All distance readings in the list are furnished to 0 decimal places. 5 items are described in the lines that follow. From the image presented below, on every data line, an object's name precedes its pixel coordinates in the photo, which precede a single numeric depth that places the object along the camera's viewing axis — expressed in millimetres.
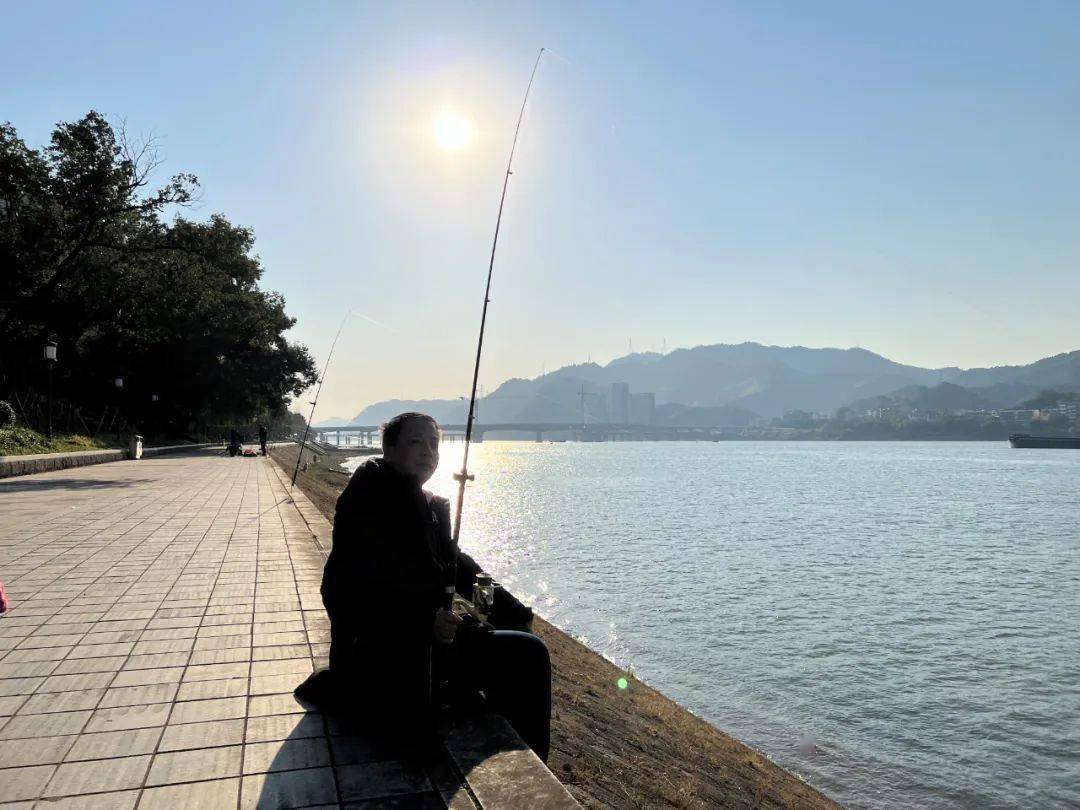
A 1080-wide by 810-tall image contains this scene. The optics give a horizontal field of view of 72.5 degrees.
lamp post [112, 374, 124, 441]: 35397
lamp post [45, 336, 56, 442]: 23688
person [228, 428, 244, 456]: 39906
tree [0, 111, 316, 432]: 24750
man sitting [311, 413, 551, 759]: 3336
